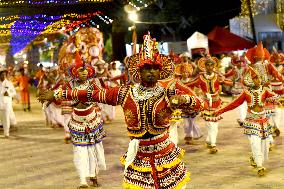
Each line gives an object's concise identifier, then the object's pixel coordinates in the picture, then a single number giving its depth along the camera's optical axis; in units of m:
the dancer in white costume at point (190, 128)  10.98
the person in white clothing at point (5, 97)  12.99
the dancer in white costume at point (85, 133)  7.57
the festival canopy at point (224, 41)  17.19
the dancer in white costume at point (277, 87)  11.24
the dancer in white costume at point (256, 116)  7.80
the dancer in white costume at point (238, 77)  12.95
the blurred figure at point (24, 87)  19.87
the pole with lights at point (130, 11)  19.36
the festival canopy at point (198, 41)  16.22
